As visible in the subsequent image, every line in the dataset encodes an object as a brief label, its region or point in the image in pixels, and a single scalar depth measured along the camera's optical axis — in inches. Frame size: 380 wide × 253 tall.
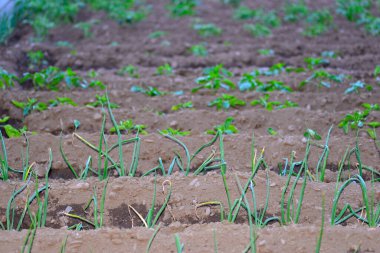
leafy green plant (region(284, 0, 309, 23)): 524.4
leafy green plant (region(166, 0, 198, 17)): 539.8
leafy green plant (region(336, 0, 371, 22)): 524.1
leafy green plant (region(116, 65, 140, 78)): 401.8
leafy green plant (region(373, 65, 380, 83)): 362.0
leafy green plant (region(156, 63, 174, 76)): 398.0
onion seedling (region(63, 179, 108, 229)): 216.3
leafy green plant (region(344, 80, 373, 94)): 340.0
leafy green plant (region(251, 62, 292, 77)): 386.3
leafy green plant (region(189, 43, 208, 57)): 441.7
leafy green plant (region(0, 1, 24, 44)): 438.0
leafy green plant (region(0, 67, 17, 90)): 350.6
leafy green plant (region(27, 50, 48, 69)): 418.6
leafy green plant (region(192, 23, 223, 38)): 489.1
